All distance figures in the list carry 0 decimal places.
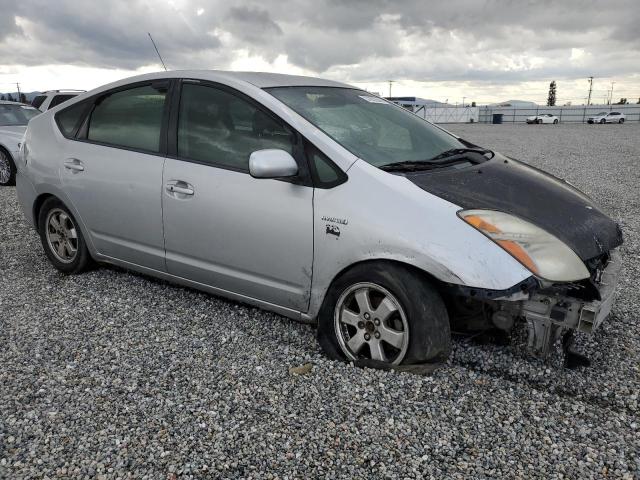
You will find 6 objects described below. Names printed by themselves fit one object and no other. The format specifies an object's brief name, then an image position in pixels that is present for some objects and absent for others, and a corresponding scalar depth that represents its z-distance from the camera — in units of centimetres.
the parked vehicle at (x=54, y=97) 1197
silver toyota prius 285
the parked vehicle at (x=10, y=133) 1022
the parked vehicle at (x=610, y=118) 4825
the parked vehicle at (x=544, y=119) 5419
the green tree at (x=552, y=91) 9801
